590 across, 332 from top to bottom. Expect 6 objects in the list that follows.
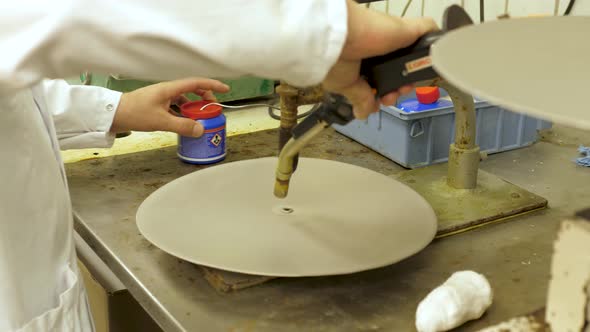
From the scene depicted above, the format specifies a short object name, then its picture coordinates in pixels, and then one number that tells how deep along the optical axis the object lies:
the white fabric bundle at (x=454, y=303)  0.81
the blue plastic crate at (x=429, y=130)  1.29
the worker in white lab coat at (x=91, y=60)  0.62
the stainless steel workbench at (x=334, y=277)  0.87
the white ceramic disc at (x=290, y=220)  0.91
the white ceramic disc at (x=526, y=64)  0.50
